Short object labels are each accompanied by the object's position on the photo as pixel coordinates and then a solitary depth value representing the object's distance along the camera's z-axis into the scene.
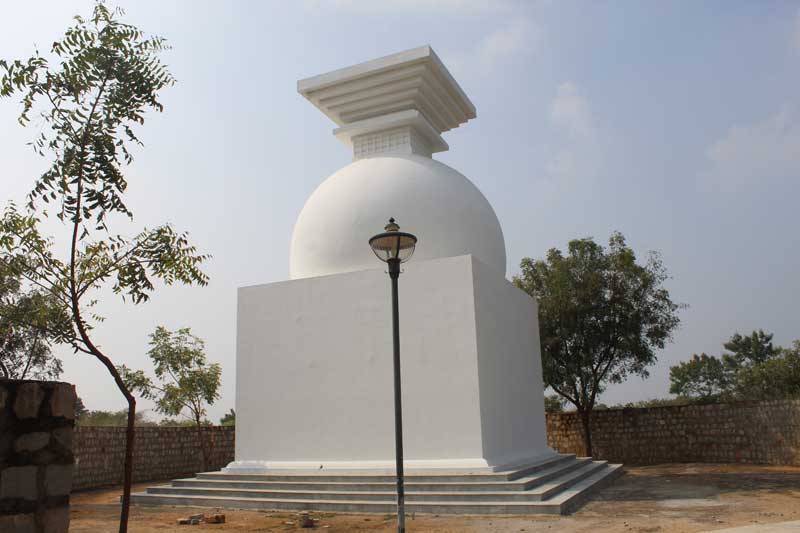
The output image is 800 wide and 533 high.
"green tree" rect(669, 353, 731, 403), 37.47
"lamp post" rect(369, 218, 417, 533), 5.95
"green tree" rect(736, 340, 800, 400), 24.36
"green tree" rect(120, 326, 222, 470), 13.95
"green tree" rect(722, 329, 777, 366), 38.94
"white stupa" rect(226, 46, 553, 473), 9.66
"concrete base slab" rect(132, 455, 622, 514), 7.94
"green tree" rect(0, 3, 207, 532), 5.61
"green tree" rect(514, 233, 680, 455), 17.59
